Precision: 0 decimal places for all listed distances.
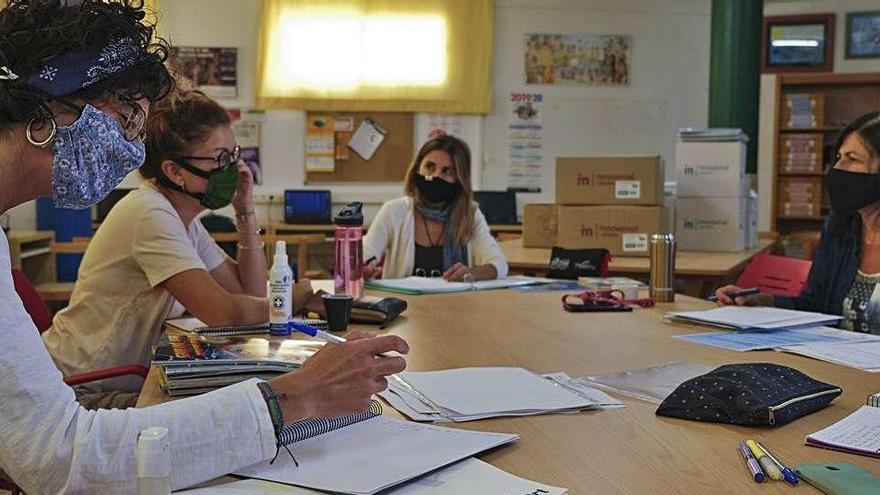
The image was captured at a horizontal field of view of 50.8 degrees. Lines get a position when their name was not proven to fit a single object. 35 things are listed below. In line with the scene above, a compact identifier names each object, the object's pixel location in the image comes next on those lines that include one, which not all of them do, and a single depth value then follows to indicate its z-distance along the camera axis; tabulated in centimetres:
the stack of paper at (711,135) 466
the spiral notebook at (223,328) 202
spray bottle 204
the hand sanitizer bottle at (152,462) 77
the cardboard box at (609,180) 446
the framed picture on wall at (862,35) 727
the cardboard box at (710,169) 464
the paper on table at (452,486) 105
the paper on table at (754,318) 219
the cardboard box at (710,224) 468
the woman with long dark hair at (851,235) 272
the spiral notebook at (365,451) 107
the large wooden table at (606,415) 113
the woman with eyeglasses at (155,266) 208
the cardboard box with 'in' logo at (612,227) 444
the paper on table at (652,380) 155
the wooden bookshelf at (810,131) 721
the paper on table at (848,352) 181
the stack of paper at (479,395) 140
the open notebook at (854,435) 124
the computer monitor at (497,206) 675
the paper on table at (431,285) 284
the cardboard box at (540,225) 470
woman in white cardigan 370
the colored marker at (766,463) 111
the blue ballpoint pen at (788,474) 110
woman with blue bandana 100
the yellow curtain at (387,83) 677
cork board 690
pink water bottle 254
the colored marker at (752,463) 111
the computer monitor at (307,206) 673
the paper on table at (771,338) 200
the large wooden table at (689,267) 395
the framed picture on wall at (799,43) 735
